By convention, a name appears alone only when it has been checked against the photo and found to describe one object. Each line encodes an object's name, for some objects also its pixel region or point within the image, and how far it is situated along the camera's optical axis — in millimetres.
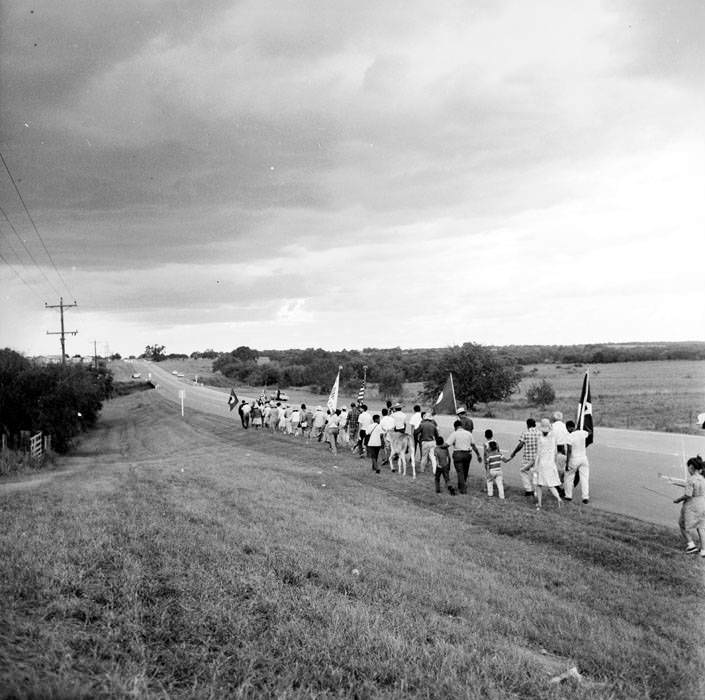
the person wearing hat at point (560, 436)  15164
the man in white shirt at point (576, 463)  15070
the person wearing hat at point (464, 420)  17805
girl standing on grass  10555
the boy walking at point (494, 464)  15688
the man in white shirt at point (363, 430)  22375
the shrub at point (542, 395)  55188
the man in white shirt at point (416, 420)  20422
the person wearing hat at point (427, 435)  18858
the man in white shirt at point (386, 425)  20219
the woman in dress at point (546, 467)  14547
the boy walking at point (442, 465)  16419
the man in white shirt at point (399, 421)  20094
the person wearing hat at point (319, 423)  29094
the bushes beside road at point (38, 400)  40438
